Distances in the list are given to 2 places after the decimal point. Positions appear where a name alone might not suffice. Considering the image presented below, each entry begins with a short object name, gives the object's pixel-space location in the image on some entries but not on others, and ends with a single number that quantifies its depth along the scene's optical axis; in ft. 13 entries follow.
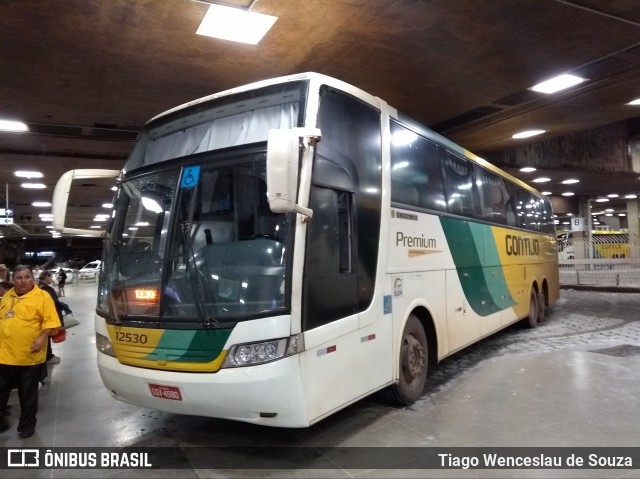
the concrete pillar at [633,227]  87.76
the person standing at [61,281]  68.62
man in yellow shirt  15.71
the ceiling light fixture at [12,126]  33.37
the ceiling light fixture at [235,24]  20.13
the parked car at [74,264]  146.39
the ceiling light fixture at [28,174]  49.74
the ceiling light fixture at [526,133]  43.35
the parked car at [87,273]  118.68
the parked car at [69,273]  117.39
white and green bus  11.62
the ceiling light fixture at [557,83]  29.40
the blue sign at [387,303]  15.79
